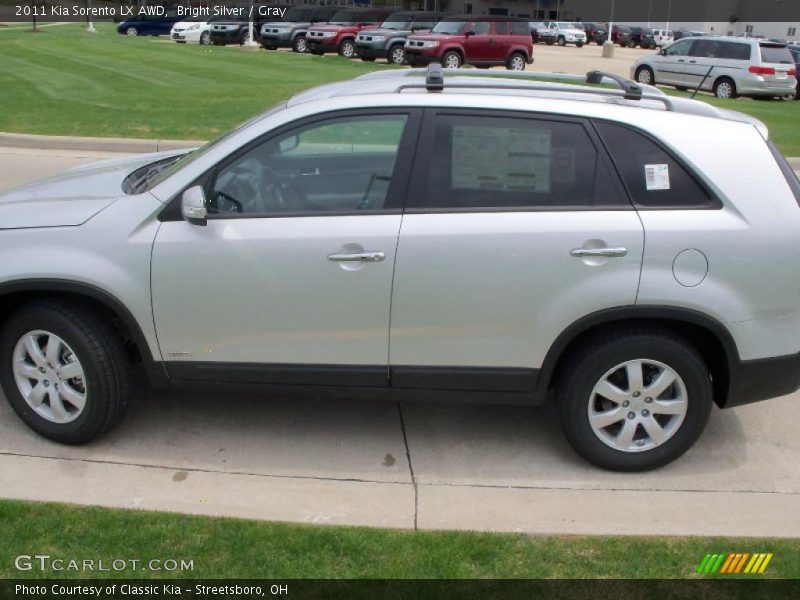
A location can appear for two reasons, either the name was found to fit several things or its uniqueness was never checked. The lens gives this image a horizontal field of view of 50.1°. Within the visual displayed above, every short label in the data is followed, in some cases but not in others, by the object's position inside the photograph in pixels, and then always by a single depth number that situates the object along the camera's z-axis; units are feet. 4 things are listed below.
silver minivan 71.87
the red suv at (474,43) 86.53
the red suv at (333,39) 97.55
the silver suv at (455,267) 12.16
